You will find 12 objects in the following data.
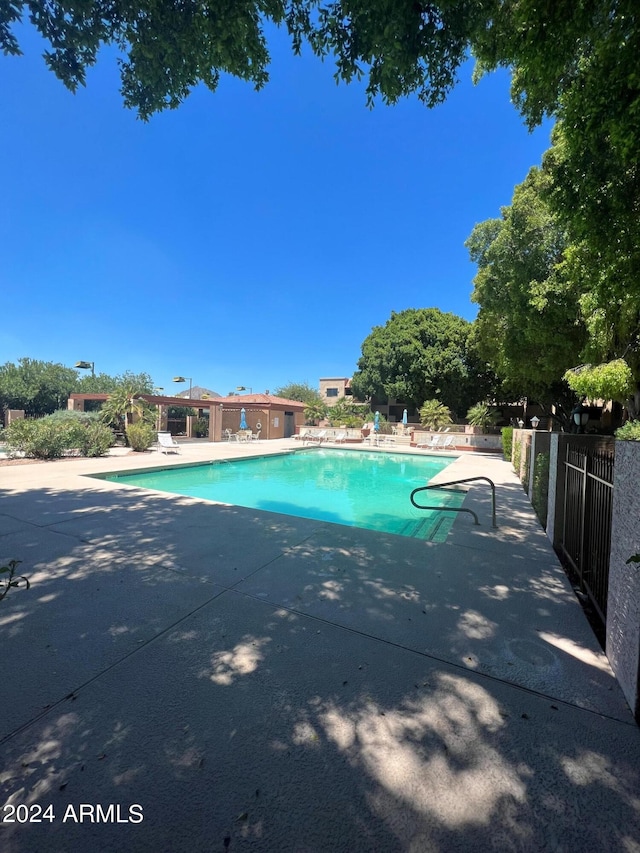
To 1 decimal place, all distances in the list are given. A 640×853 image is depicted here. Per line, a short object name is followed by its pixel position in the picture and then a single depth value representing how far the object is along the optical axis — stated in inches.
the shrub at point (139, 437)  614.2
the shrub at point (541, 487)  236.3
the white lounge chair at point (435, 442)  856.9
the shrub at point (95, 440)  510.0
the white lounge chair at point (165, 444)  620.4
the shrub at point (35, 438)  458.3
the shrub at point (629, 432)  260.5
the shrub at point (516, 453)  472.7
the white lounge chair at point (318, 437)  961.5
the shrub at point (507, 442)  651.3
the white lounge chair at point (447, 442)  846.5
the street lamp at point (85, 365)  874.7
